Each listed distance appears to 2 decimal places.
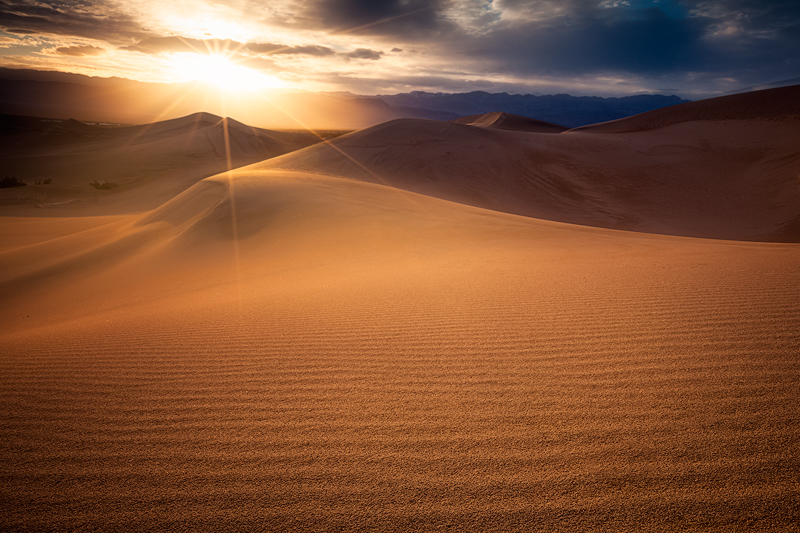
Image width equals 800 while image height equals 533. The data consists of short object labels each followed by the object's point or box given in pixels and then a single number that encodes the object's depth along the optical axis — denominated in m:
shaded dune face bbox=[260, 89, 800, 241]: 19.86
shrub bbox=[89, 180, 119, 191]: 28.58
